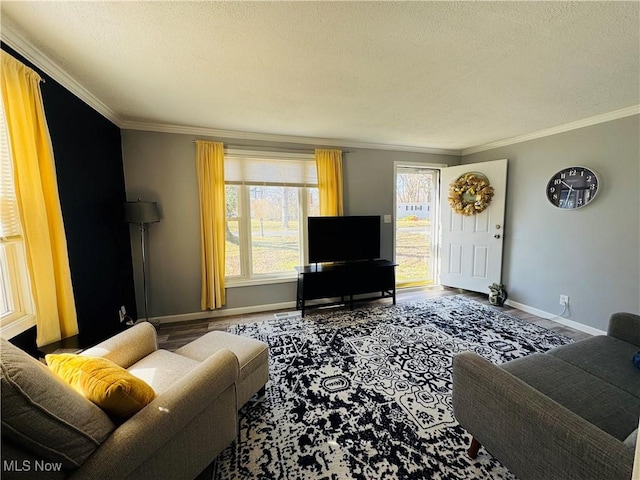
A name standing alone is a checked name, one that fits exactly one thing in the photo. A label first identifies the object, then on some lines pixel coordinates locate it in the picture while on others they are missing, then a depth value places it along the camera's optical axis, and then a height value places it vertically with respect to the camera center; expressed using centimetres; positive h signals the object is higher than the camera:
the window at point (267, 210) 344 +10
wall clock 290 +29
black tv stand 343 -87
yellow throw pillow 99 -63
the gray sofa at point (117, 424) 75 -76
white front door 382 -37
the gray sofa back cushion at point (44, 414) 73 -58
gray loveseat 90 -89
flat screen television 355 -30
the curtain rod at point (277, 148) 336 +91
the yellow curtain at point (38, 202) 146 +12
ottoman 167 -91
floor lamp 273 +8
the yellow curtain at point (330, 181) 366 +50
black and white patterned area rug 142 -132
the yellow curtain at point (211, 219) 318 -1
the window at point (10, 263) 148 -24
